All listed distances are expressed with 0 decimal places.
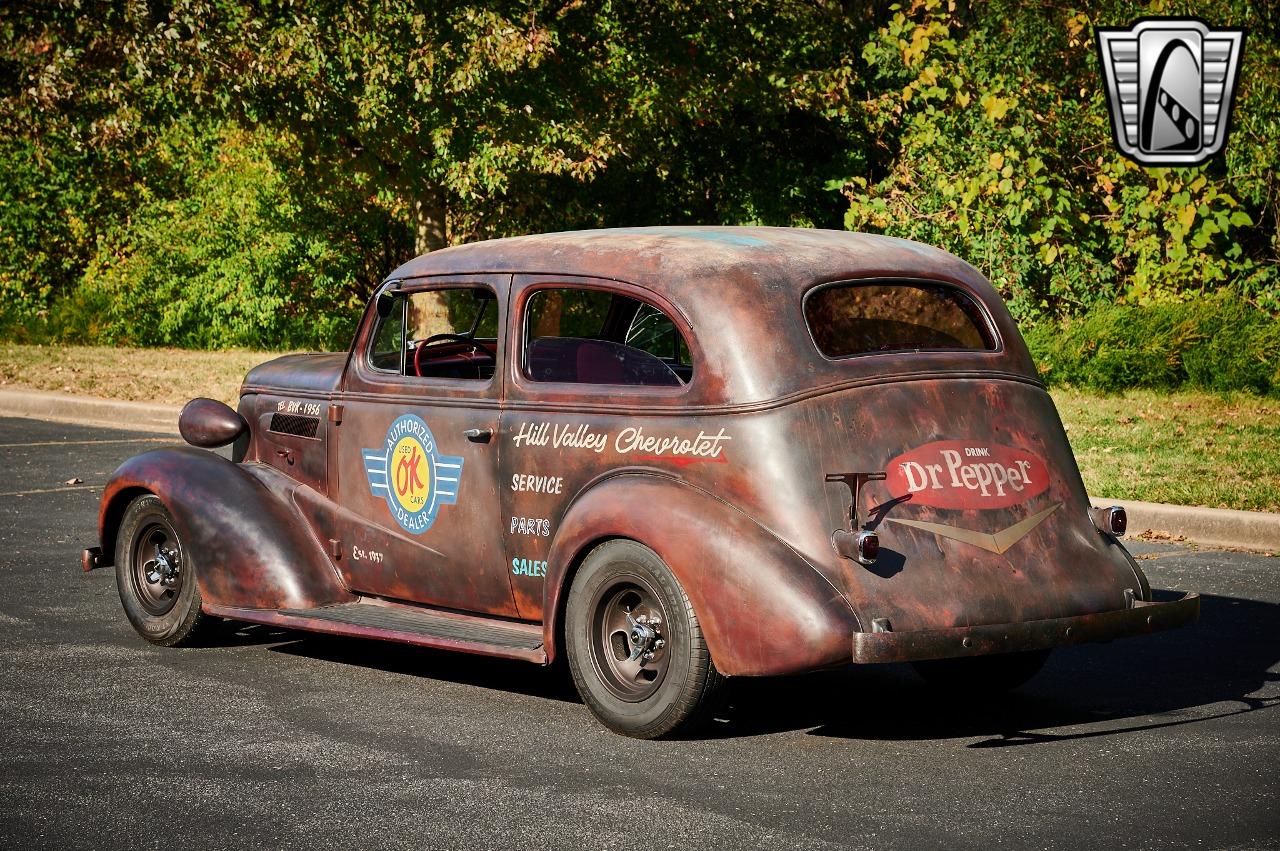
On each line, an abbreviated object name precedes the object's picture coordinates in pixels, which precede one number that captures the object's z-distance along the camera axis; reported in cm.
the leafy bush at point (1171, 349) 1514
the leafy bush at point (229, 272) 2350
